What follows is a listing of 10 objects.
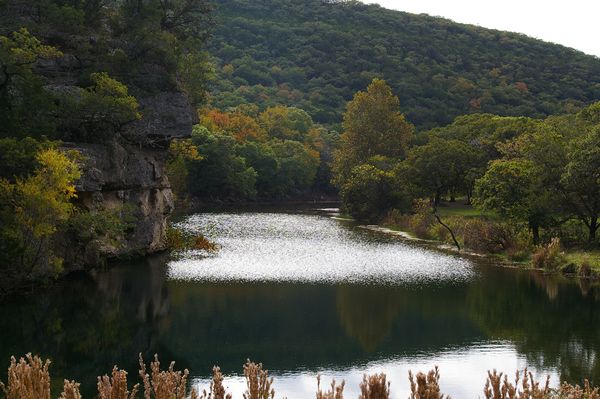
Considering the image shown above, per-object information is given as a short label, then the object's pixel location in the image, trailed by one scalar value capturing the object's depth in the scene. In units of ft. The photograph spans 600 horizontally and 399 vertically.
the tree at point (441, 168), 216.54
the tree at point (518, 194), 150.41
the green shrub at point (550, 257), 136.77
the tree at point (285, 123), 397.74
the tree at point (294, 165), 351.25
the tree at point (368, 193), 236.43
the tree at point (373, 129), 278.87
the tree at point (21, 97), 108.47
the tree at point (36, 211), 97.09
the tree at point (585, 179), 139.95
